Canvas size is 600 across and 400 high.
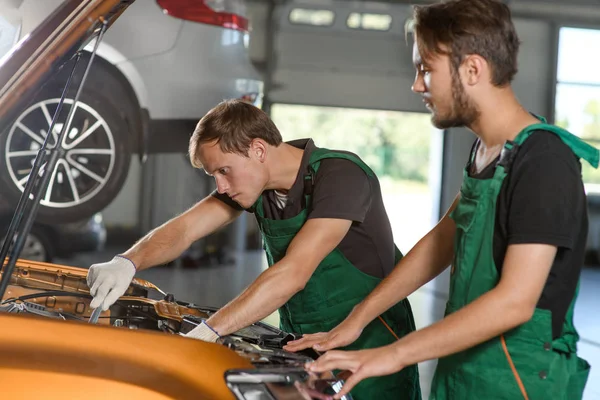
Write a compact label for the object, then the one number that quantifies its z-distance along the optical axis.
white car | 4.34
